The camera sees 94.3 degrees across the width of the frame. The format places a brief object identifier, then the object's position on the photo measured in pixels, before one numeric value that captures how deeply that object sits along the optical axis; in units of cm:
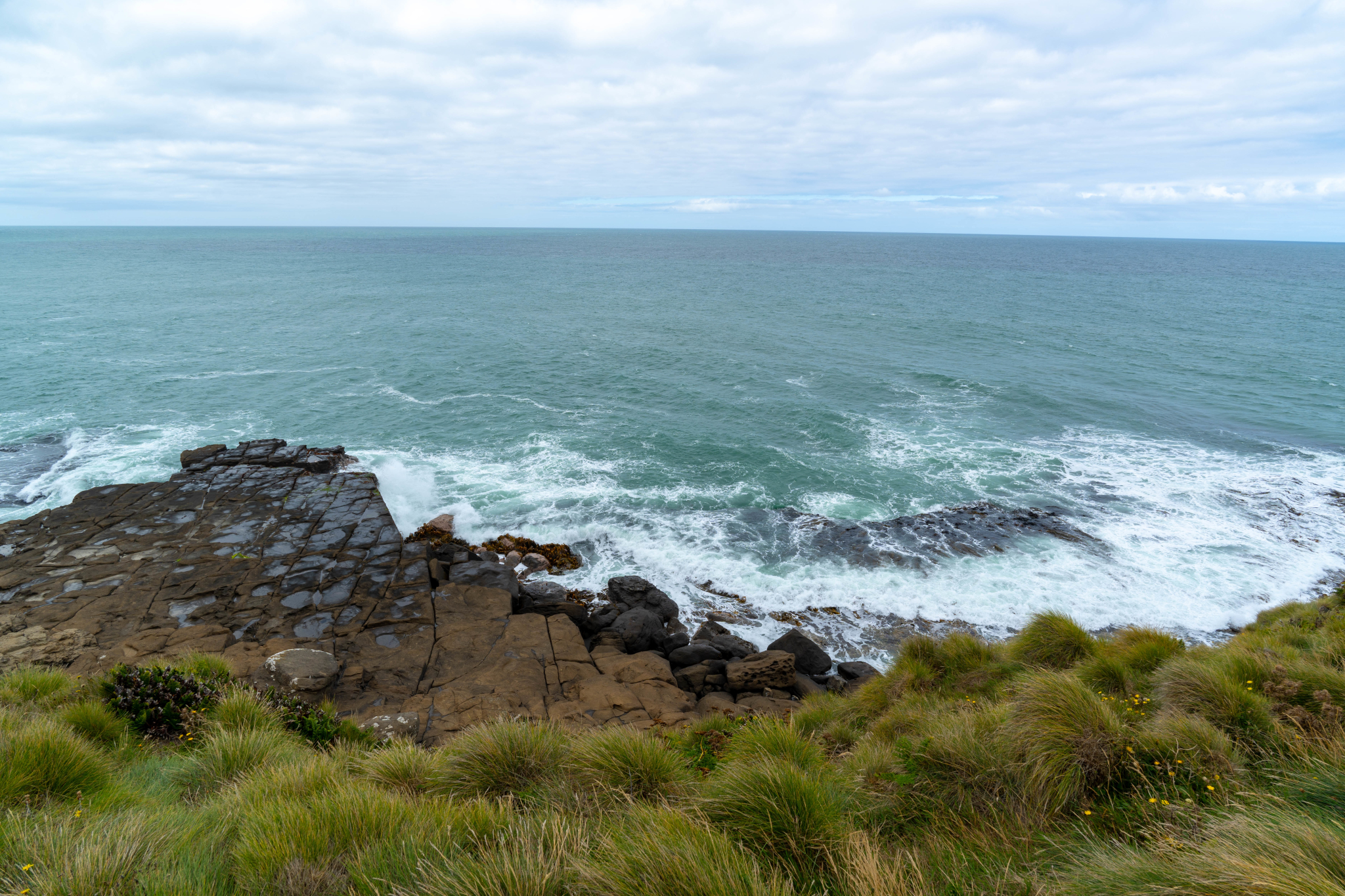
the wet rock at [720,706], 1180
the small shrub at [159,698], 883
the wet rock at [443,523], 2034
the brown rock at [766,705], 1202
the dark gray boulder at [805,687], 1337
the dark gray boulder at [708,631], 1547
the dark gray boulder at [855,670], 1423
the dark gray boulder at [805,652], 1459
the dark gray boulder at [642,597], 1631
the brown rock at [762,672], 1320
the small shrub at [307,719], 900
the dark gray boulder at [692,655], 1431
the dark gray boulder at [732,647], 1473
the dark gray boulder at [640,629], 1486
